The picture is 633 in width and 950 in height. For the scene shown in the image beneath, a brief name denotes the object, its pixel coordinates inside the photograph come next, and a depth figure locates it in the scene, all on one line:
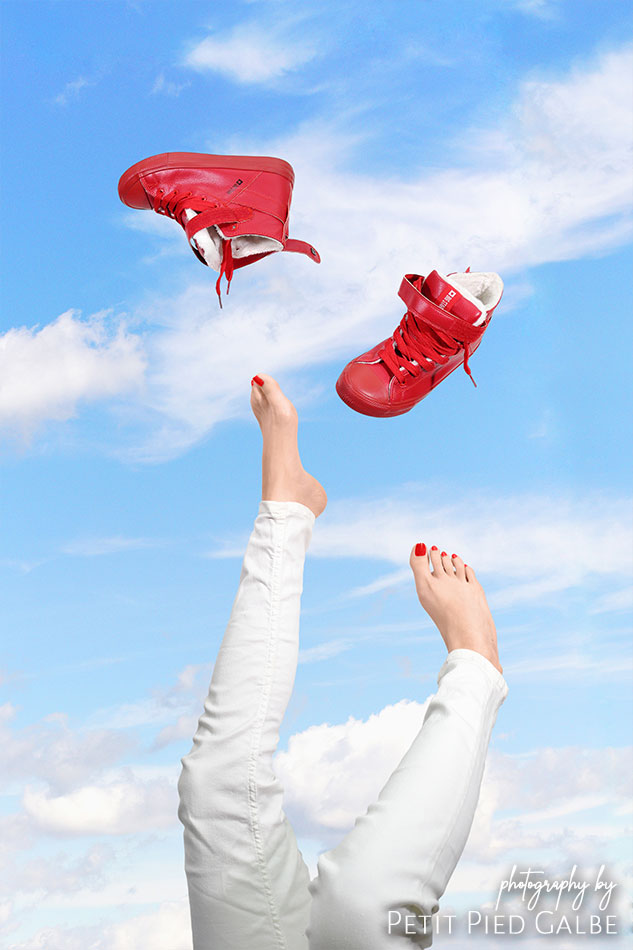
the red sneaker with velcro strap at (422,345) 2.35
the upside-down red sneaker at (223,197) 2.32
